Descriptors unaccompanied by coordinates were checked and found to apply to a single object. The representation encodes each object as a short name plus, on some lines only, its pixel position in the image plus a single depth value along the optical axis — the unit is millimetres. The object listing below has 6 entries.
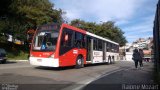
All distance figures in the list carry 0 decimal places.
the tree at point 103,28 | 27586
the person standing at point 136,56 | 9187
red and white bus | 6970
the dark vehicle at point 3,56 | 10841
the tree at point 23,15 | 15908
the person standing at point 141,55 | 9459
